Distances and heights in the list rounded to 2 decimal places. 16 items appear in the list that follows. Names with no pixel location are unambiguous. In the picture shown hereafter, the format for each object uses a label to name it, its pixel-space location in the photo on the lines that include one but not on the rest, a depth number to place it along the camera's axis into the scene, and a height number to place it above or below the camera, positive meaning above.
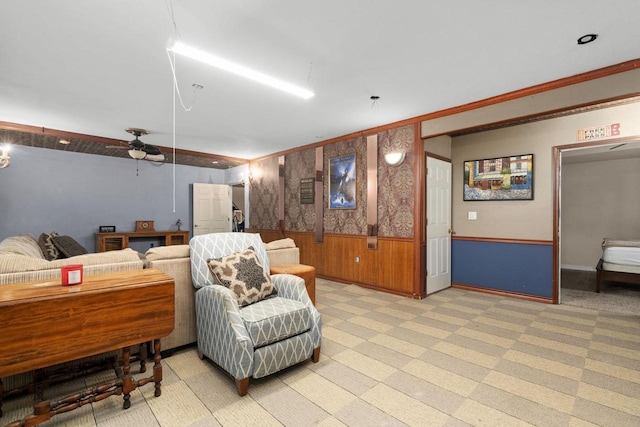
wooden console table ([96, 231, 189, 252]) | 5.90 -0.54
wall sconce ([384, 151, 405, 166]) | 4.16 +0.79
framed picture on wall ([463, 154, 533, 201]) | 4.09 +0.51
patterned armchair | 1.89 -0.77
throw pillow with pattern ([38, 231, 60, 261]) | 3.38 -0.41
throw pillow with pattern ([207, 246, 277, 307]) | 2.24 -0.50
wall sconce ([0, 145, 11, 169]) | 4.34 +0.78
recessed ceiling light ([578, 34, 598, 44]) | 2.17 +1.31
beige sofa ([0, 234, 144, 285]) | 1.76 -0.34
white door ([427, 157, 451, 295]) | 4.27 -0.18
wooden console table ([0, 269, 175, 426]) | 1.39 -0.58
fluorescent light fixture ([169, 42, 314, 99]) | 2.15 +1.26
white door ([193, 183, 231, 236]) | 7.26 +0.13
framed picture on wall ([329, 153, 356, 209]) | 4.86 +0.53
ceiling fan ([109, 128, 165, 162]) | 4.59 +1.04
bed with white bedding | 4.15 -0.73
